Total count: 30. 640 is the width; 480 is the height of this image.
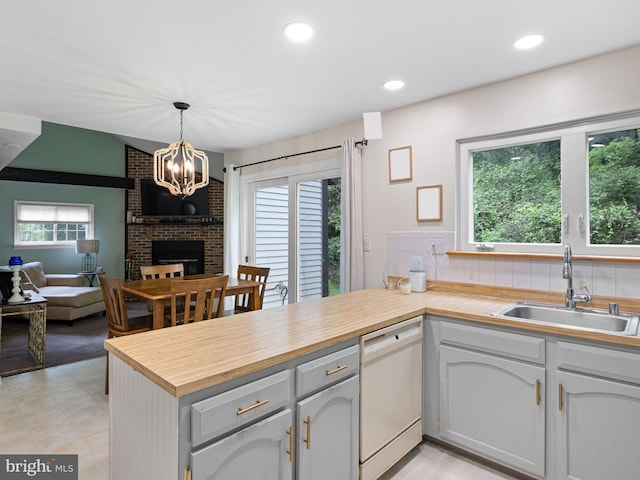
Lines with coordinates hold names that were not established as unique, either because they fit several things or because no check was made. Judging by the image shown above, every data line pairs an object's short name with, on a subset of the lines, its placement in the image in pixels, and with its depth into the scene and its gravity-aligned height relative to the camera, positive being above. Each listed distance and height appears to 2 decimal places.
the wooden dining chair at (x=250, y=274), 3.58 -0.35
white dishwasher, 1.75 -0.82
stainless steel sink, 1.88 -0.43
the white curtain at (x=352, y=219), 3.24 +0.20
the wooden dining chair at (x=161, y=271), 3.63 -0.30
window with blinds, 6.27 +0.34
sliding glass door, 3.84 +0.07
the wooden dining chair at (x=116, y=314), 2.66 -0.55
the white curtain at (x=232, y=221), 4.80 +0.27
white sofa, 4.97 -0.73
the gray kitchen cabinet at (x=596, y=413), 1.57 -0.79
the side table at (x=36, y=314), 3.28 -0.69
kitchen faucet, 2.06 -0.29
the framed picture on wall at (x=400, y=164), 2.97 +0.64
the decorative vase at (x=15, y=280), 3.31 -0.35
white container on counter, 2.73 -0.31
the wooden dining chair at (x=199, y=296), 2.53 -0.41
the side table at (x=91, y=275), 6.56 -0.60
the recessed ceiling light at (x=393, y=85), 2.56 +1.13
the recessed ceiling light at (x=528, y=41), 1.96 +1.11
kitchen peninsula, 1.09 -0.44
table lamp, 6.50 -0.16
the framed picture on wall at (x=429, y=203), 2.79 +0.29
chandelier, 3.17 +0.67
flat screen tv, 7.09 +0.77
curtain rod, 3.29 +0.96
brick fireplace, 7.24 +0.26
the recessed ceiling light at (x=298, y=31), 1.87 +1.12
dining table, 2.62 -0.40
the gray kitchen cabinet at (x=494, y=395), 1.80 -0.83
